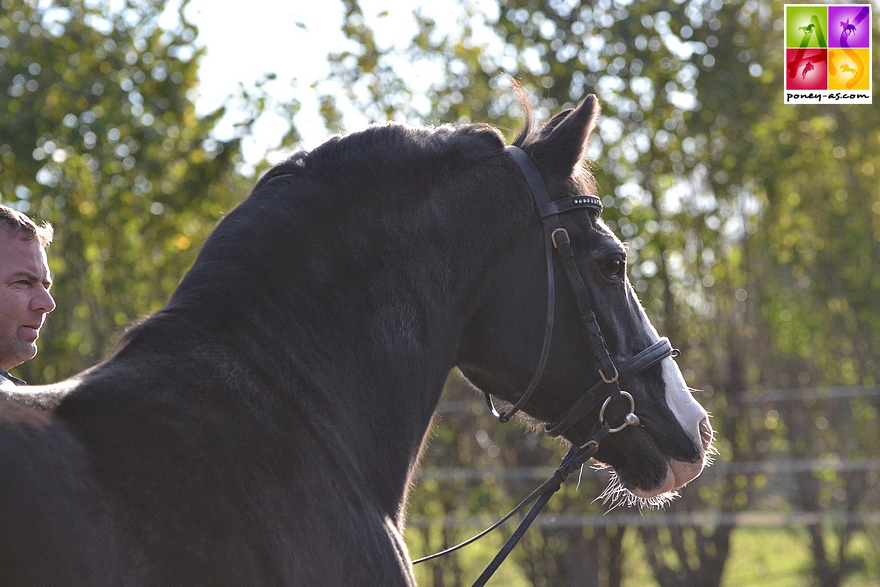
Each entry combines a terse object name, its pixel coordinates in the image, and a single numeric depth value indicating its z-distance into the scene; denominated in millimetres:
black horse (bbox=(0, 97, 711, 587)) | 4076
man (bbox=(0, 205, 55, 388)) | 4327
